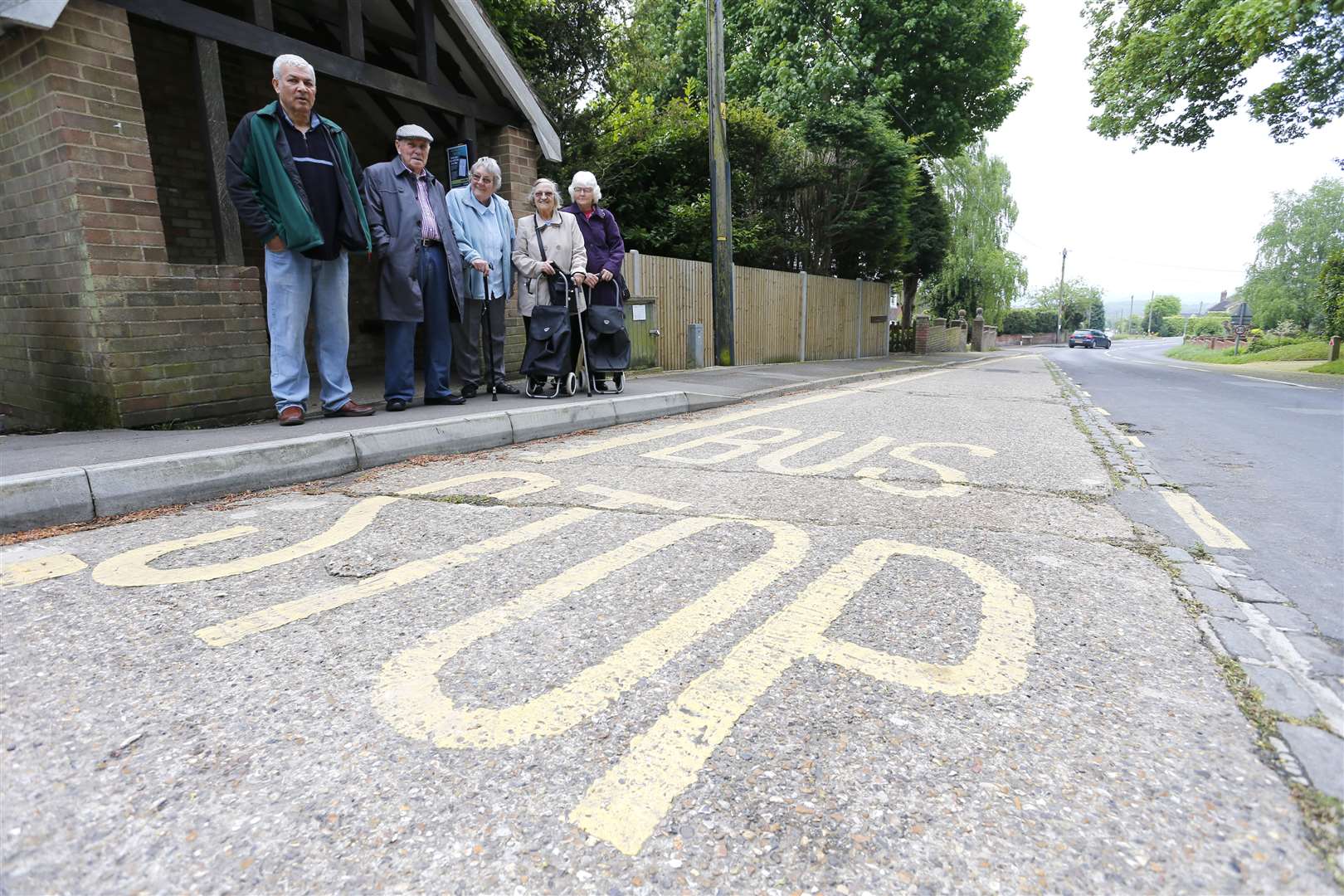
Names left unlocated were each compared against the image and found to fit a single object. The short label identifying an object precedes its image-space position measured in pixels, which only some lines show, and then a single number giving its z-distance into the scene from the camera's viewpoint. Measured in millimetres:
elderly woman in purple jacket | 6188
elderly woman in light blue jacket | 5602
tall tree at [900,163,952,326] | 21781
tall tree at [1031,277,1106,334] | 81812
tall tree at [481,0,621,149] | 10797
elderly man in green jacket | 4238
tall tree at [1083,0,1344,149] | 14805
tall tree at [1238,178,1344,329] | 52406
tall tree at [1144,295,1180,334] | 146112
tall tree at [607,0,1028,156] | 18422
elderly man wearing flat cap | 5086
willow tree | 32906
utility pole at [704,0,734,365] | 10711
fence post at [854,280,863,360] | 19828
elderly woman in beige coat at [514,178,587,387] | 5941
